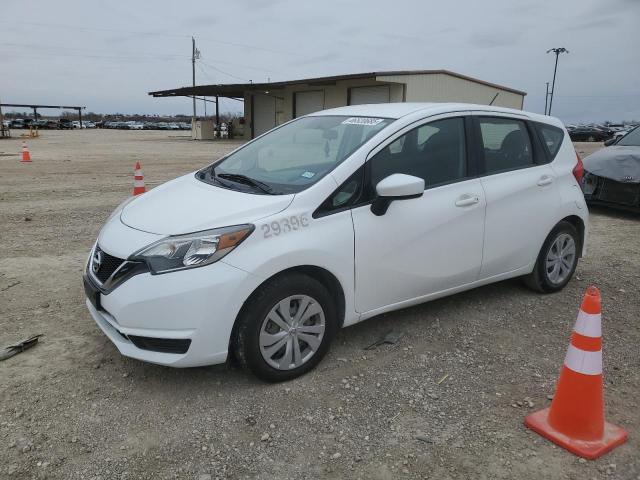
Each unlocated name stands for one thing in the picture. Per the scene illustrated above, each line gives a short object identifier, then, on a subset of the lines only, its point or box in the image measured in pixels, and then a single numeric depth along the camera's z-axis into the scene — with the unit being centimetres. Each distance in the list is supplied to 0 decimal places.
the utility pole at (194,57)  6105
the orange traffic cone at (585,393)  266
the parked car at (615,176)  839
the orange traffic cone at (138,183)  795
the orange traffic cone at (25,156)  1648
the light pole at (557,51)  5759
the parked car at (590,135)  4469
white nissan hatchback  293
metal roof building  2475
